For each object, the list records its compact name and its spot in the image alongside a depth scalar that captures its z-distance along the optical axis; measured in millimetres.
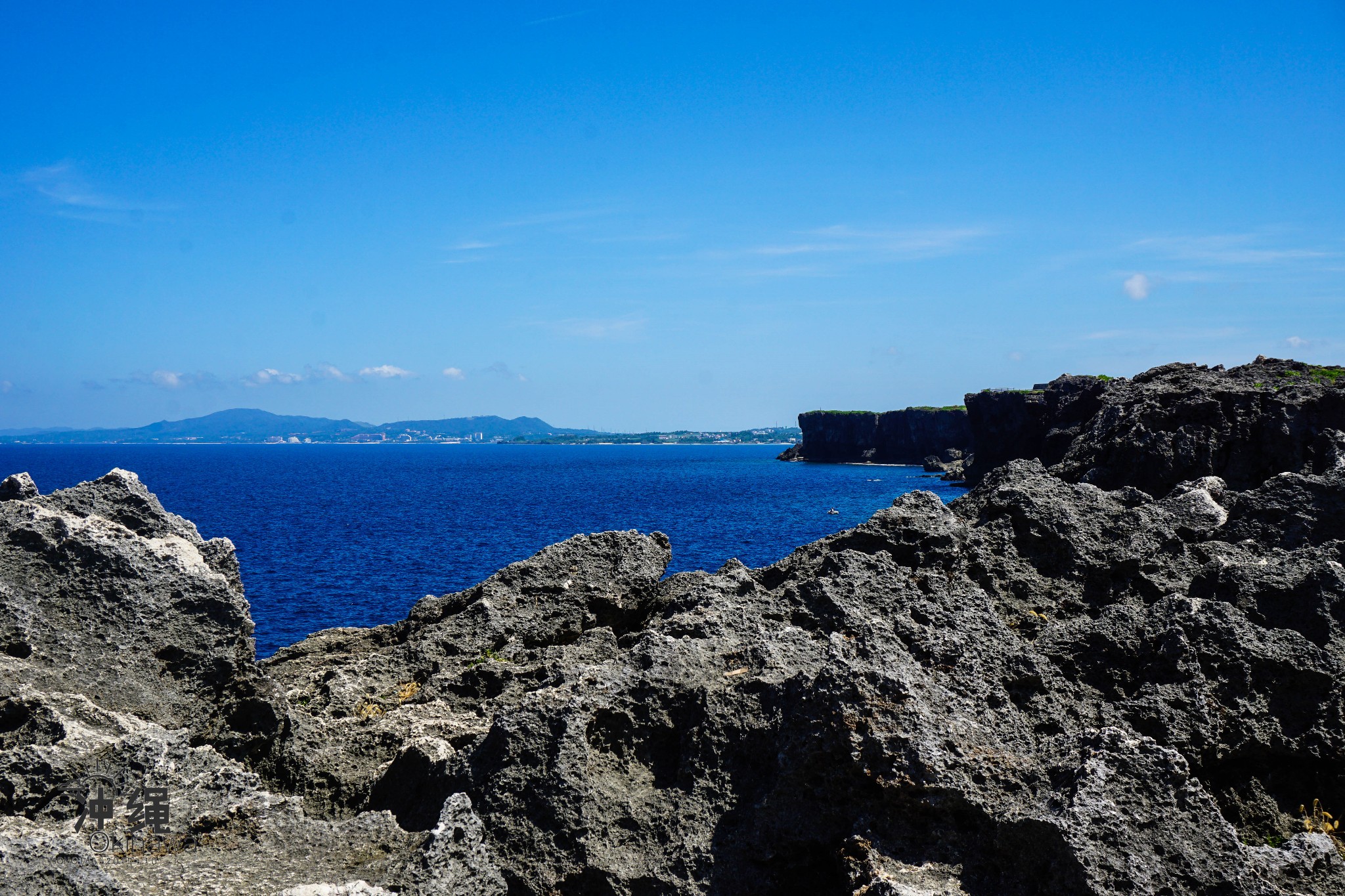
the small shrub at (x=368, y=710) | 12070
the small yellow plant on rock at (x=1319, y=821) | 7348
